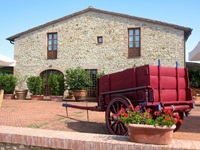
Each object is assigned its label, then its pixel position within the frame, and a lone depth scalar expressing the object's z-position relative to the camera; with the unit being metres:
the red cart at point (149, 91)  5.29
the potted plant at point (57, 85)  17.42
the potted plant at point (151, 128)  3.79
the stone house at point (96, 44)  18.34
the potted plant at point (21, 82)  20.39
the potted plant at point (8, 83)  18.19
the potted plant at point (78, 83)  16.66
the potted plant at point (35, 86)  17.88
